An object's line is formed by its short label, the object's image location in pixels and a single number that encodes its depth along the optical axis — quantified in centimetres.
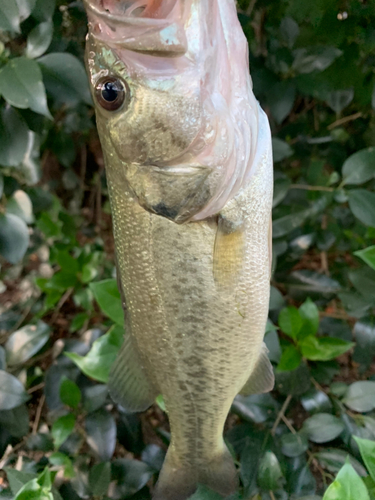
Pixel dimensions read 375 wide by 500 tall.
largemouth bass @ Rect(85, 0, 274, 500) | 14
